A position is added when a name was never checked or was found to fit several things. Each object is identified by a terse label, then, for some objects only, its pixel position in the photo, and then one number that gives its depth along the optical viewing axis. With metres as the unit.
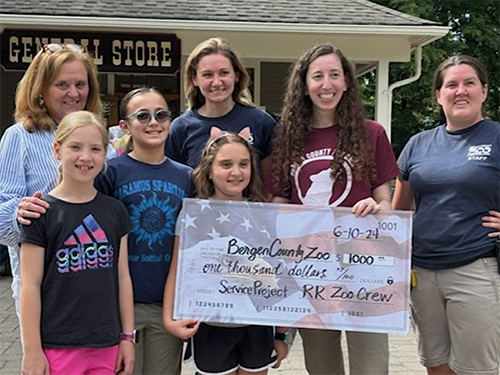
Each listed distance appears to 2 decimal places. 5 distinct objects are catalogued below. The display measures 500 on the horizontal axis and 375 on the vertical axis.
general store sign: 8.20
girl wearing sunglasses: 2.56
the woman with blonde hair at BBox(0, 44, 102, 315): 2.39
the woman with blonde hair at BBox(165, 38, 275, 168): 2.94
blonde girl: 2.24
